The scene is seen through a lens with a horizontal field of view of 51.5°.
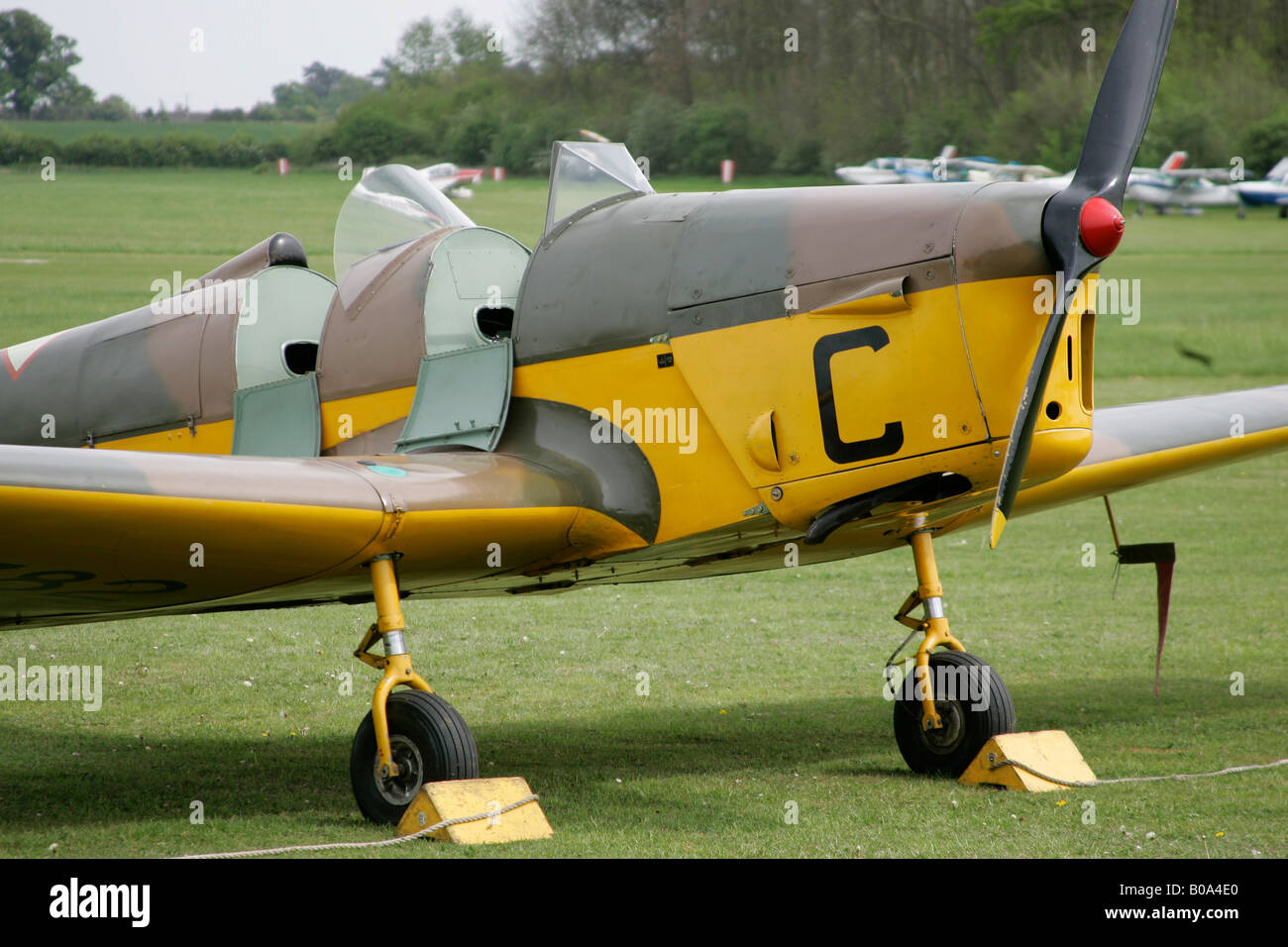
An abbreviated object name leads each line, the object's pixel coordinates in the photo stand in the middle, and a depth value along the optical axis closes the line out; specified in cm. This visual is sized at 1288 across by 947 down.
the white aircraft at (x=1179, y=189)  4409
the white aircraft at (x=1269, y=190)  4294
